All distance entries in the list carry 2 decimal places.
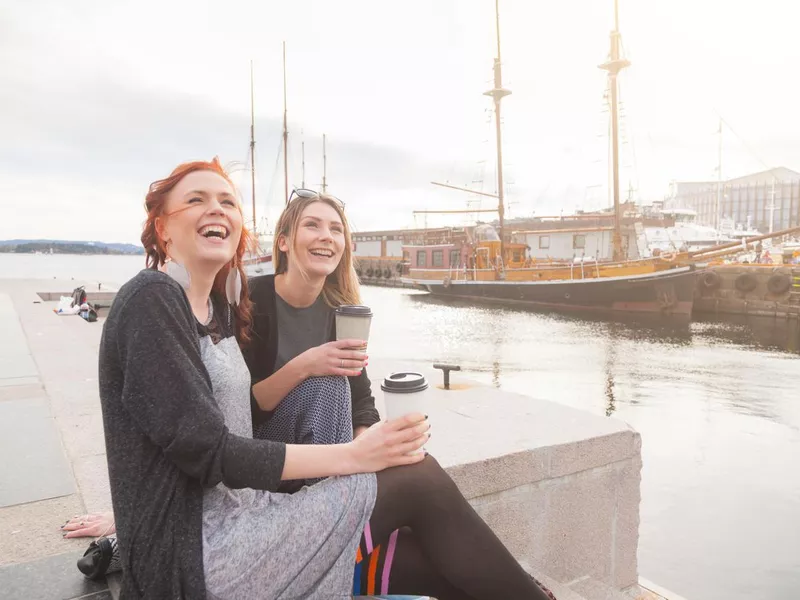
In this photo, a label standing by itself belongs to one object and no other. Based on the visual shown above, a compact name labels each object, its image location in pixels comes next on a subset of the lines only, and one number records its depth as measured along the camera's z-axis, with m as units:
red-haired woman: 1.14
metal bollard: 3.47
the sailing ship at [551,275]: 24.89
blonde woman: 1.63
